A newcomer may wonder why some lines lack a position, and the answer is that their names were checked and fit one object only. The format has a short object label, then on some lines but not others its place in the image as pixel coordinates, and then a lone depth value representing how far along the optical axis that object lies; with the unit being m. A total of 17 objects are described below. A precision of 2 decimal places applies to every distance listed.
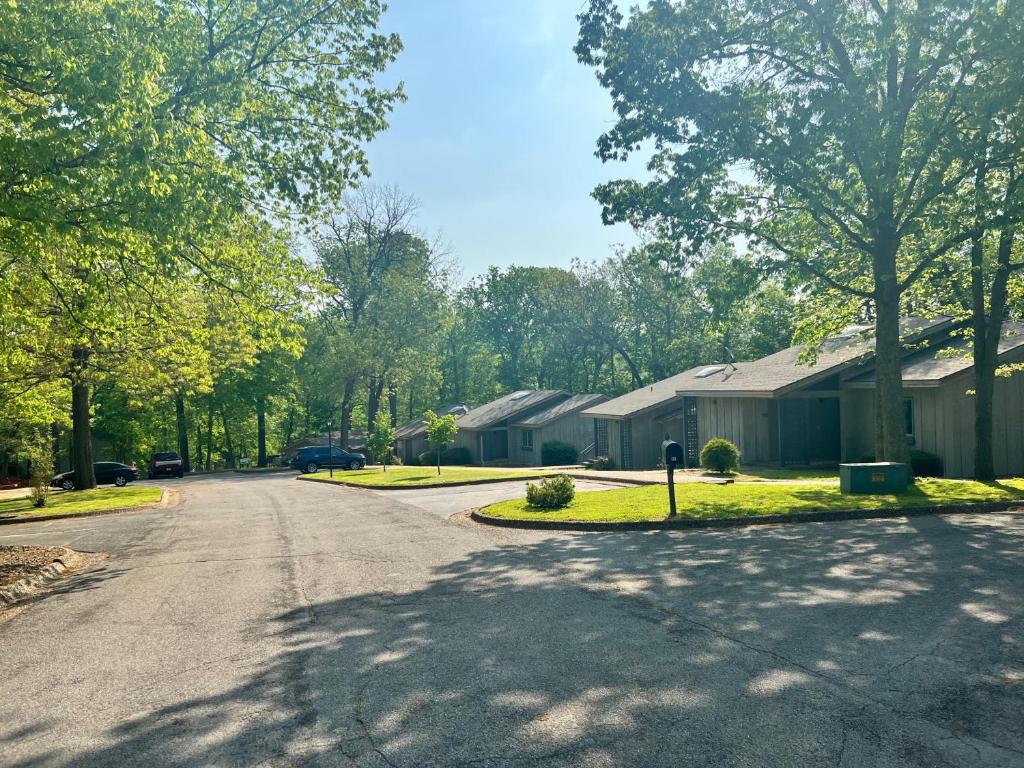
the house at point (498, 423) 49.56
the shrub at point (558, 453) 43.53
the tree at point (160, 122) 9.70
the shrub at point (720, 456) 25.78
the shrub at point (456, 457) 53.06
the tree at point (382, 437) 43.81
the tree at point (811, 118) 16.67
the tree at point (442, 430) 36.91
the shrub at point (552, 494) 17.12
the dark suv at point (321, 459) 49.72
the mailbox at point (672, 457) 14.45
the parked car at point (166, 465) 48.56
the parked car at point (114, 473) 41.06
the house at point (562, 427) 45.62
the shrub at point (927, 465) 24.18
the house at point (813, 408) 24.42
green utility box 17.00
